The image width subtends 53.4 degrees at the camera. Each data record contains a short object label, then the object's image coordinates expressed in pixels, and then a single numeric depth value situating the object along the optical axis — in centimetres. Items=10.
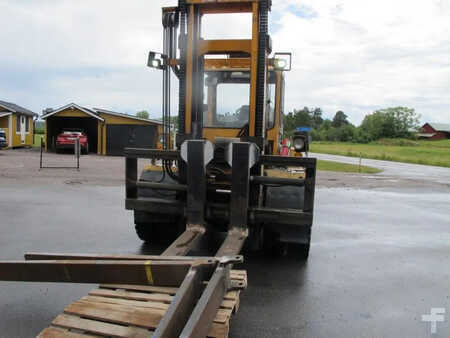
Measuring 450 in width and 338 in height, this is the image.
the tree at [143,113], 11669
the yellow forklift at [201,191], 360
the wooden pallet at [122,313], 330
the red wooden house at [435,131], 11525
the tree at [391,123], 10769
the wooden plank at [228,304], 354
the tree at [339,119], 12521
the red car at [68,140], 2797
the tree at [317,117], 11903
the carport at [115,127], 2872
